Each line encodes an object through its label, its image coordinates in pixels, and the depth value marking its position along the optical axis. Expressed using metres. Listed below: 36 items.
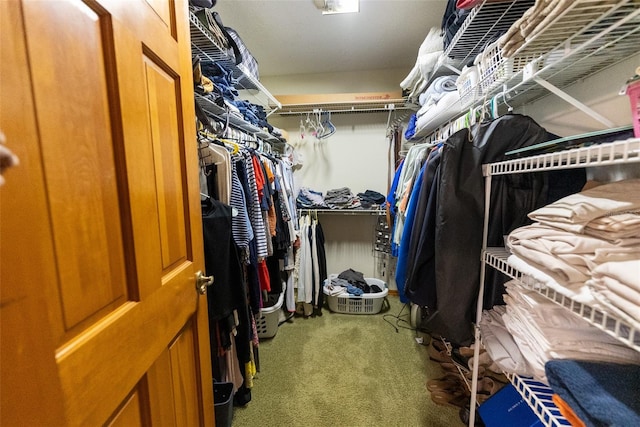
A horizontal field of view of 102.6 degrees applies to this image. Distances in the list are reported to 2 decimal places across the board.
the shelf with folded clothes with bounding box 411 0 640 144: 0.69
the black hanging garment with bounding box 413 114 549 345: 0.99
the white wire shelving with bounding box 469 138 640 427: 0.48
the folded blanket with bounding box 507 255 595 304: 0.54
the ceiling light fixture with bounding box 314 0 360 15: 1.64
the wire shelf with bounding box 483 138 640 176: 0.47
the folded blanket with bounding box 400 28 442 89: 1.61
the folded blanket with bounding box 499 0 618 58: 0.67
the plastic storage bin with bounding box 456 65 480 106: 1.23
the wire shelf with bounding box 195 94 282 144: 1.35
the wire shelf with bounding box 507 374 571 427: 0.64
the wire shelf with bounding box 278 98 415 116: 2.39
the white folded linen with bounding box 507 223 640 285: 0.56
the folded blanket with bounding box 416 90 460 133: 1.44
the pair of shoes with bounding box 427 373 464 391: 1.50
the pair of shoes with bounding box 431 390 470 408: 1.42
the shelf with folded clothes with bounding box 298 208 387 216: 2.48
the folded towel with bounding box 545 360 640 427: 0.48
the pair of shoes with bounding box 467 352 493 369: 1.18
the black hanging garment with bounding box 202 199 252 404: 1.11
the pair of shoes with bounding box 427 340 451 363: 1.70
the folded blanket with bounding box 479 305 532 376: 0.81
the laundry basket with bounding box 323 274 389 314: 2.37
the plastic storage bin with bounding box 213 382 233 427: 1.13
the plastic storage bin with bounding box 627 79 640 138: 0.58
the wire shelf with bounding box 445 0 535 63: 1.05
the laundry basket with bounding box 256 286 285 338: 1.97
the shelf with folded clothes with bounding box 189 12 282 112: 1.23
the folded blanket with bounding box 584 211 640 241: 0.53
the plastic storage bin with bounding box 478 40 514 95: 1.00
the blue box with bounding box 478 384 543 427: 0.97
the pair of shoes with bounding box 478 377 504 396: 1.32
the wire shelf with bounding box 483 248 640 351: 0.47
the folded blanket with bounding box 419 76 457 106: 1.58
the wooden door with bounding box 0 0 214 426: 0.34
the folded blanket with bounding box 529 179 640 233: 0.57
